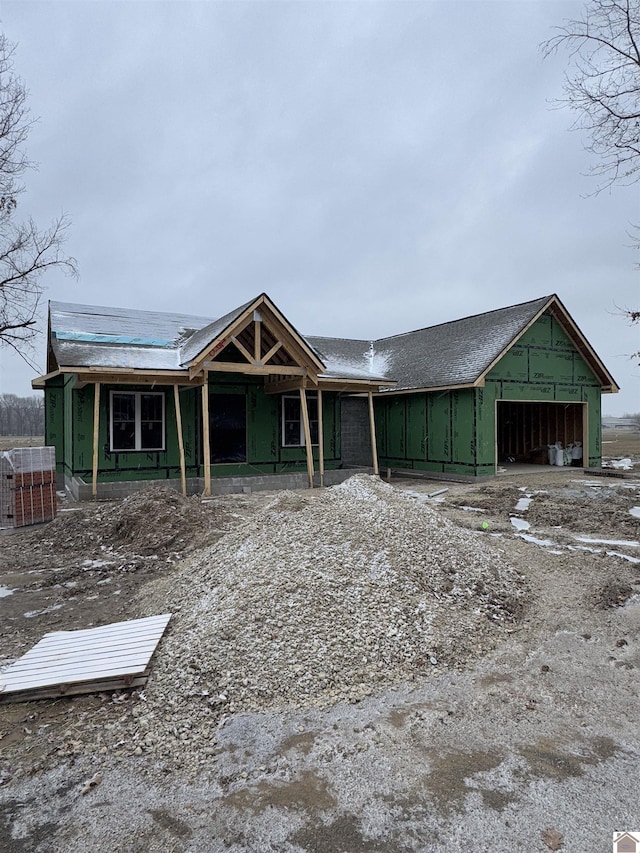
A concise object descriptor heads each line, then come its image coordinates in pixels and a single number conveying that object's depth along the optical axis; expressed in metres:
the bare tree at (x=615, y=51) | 9.02
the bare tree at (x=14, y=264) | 16.34
